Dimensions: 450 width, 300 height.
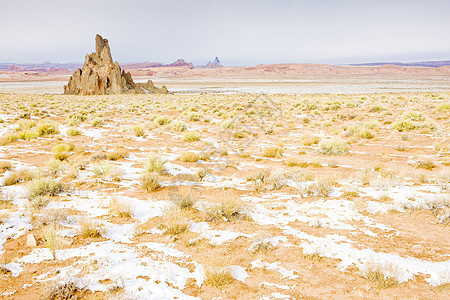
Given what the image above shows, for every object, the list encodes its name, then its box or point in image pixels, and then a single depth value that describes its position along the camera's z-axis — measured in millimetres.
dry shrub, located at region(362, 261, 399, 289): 2847
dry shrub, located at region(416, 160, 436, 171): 7094
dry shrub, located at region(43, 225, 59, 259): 3386
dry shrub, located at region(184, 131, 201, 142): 11039
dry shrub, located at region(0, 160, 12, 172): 6807
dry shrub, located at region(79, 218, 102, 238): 3881
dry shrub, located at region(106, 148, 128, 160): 8188
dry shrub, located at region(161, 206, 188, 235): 4074
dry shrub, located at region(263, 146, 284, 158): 8867
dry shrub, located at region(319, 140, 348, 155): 9023
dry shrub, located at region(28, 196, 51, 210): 4688
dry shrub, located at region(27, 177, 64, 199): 5119
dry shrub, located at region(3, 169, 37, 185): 5863
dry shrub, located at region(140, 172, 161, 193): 5918
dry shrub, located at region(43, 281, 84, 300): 2672
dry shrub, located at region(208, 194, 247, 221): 4523
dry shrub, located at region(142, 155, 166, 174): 6925
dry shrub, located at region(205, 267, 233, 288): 2947
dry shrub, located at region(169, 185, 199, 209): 4934
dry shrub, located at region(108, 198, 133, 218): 4590
